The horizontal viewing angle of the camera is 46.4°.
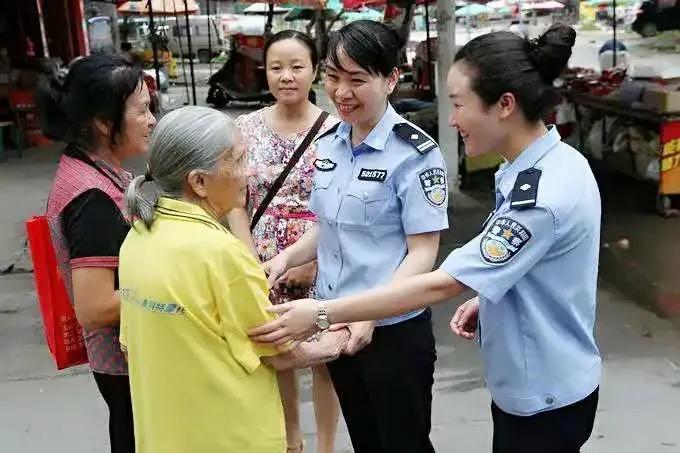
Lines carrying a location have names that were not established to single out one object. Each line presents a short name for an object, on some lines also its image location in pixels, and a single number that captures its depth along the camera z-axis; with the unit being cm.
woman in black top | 185
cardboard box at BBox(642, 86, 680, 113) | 616
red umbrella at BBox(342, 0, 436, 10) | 1169
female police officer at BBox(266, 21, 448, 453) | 212
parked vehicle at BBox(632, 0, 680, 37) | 2514
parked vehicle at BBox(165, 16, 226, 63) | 2873
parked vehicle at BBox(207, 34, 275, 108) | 1691
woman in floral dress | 263
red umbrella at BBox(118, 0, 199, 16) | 1983
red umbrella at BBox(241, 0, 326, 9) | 980
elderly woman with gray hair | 152
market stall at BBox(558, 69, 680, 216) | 626
